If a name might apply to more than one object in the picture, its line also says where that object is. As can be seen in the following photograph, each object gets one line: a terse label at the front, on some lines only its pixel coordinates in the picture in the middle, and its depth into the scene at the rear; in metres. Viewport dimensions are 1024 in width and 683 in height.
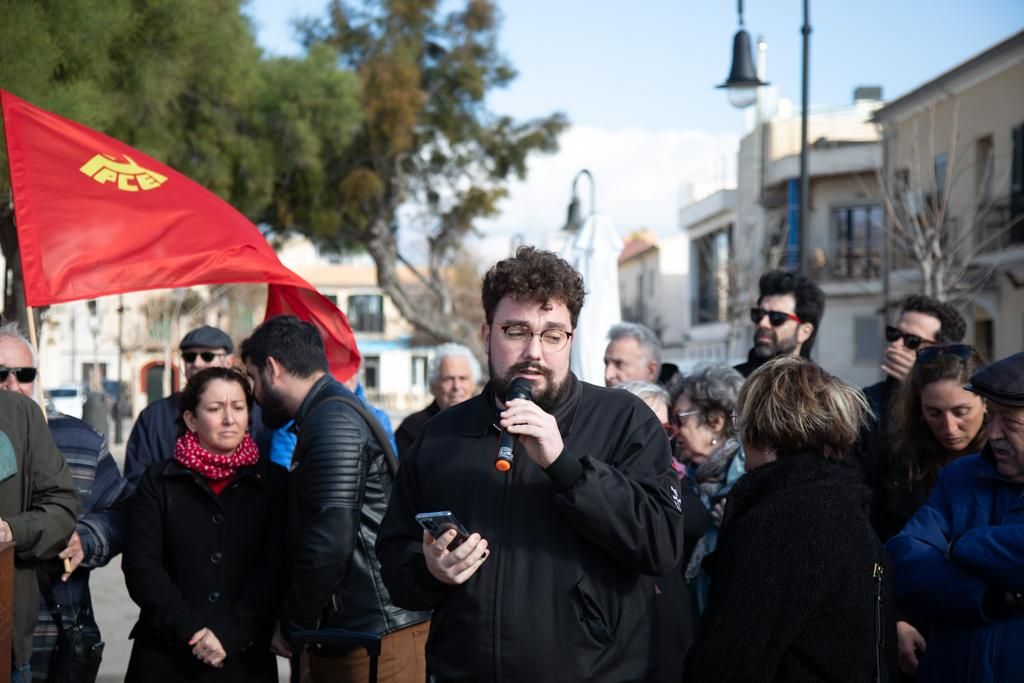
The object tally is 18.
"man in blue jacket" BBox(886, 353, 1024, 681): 3.58
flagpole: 5.20
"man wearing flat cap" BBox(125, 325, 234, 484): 6.69
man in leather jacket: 4.73
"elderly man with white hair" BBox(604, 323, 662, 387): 6.47
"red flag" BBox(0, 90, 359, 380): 5.76
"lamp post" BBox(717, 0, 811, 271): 14.01
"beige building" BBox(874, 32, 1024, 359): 27.12
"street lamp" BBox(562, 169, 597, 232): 15.89
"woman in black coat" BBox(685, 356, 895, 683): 3.37
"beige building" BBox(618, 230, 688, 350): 61.75
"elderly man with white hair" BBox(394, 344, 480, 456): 7.55
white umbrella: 9.48
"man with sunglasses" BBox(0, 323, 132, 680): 4.93
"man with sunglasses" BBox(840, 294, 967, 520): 5.95
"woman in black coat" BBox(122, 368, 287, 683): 4.94
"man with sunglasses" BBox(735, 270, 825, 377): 6.66
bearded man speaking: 3.26
